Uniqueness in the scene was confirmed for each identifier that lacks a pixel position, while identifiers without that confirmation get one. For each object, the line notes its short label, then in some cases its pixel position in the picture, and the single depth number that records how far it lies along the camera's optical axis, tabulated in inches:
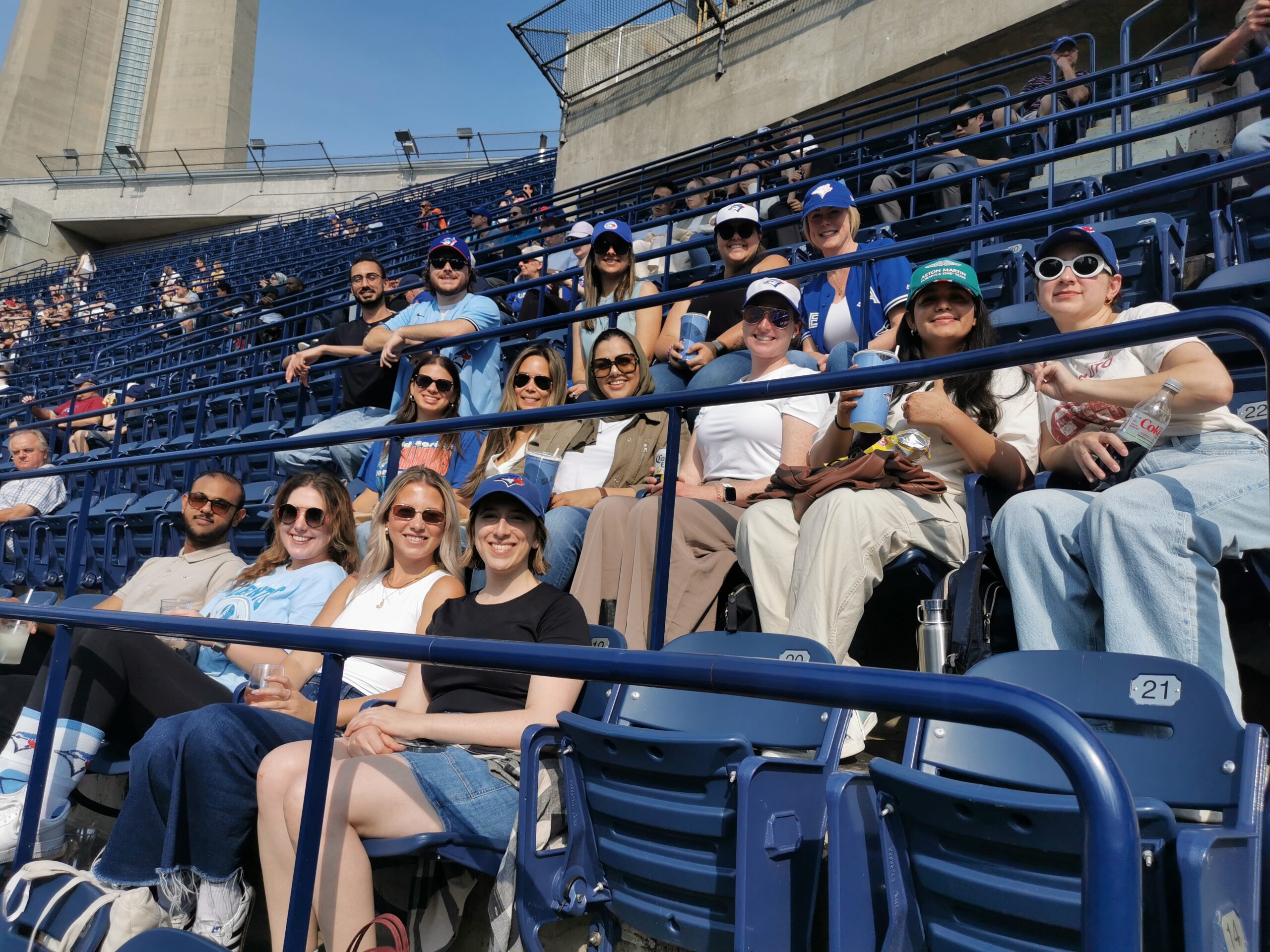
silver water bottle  86.7
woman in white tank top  84.2
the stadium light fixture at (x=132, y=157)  968.9
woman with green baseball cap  95.2
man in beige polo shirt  150.3
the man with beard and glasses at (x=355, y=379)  194.2
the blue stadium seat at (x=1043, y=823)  47.3
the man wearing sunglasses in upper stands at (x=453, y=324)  189.6
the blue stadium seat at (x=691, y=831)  60.8
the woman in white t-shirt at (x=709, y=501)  109.6
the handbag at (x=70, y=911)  80.2
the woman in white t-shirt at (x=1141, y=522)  75.3
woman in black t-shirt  74.7
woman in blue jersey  142.5
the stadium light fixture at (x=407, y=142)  888.9
